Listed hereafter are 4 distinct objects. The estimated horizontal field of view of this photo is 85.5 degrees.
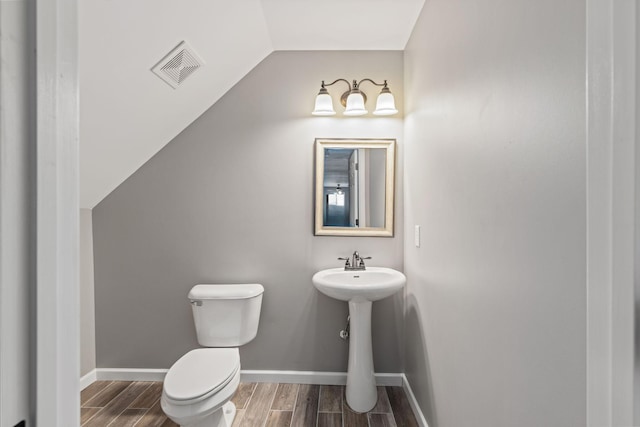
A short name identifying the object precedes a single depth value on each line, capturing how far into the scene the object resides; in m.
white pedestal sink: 2.03
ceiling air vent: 1.77
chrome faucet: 2.35
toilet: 1.59
